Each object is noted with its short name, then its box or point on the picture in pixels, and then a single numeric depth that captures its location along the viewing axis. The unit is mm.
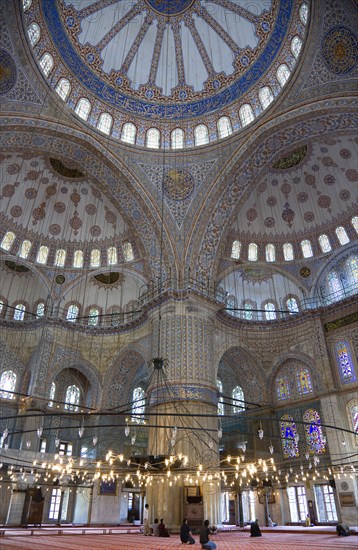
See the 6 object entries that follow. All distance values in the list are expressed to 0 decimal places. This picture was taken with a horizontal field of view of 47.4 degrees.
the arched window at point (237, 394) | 18297
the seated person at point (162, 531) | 10578
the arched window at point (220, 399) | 18095
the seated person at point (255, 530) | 10289
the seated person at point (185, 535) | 8531
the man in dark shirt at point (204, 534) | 7430
